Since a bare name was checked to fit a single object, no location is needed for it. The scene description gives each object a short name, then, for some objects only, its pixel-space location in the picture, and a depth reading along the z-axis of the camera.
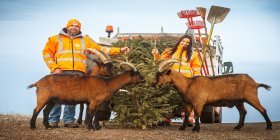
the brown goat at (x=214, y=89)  7.81
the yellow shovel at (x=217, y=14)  11.02
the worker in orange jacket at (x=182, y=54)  8.76
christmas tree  7.79
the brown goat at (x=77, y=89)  7.57
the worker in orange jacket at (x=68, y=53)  8.30
